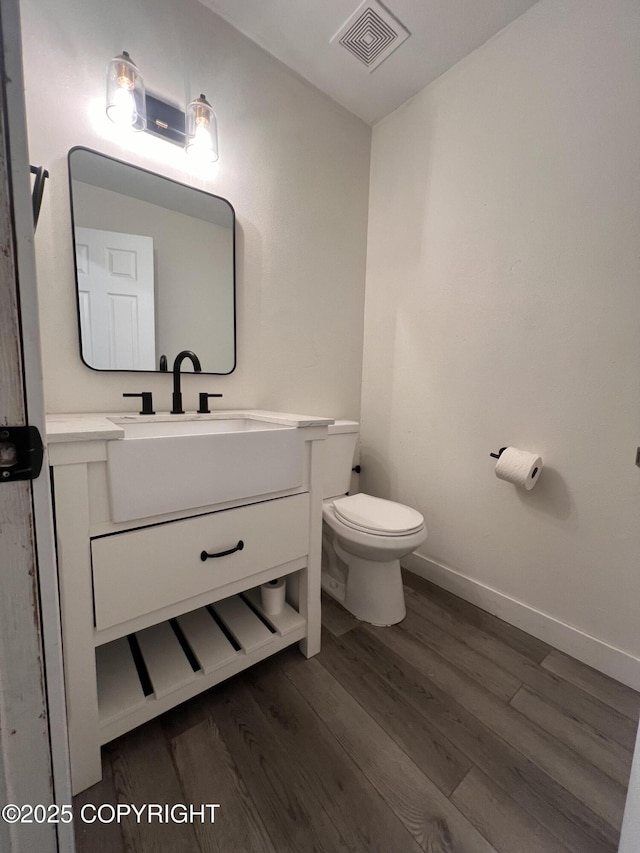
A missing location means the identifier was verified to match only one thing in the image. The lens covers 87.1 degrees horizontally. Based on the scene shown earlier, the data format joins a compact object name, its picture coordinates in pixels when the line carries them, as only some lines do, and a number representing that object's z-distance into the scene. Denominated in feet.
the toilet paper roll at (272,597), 4.07
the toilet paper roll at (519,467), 4.23
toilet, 4.24
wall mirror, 3.80
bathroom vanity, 2.50
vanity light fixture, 3.65
